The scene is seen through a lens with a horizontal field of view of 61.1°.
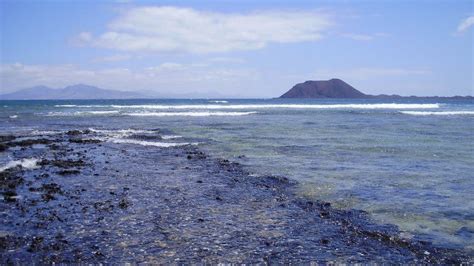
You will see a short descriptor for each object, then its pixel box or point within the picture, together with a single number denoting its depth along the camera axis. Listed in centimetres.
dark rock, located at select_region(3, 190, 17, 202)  1116
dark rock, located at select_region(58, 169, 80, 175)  1526
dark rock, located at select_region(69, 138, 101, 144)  2613
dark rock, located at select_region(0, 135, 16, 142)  2581
